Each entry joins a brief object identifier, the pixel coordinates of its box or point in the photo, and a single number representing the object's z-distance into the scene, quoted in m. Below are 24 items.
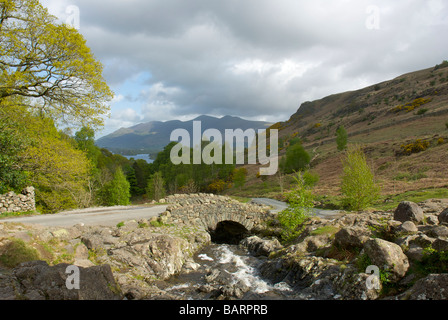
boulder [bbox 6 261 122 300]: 6.44
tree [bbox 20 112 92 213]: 16.06
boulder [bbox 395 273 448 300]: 6.03
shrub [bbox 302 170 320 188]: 44.78
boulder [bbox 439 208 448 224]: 11.29
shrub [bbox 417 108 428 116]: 76.12
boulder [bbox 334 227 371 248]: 10.24
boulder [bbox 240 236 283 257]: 16.12
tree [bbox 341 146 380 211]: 24.23
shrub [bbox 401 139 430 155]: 50.88
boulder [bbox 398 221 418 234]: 9.87
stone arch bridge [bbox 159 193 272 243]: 19.52
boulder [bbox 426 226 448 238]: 8.79
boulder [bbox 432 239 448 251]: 7.31
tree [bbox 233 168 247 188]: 65.25
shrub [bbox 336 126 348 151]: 71.25
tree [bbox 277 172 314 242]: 17.06
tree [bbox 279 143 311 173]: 70.12
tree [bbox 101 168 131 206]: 41.69
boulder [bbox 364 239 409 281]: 7.56
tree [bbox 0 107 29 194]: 15.30
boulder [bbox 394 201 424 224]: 12.83
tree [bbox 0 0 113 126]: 13.27
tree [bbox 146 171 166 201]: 49.38
